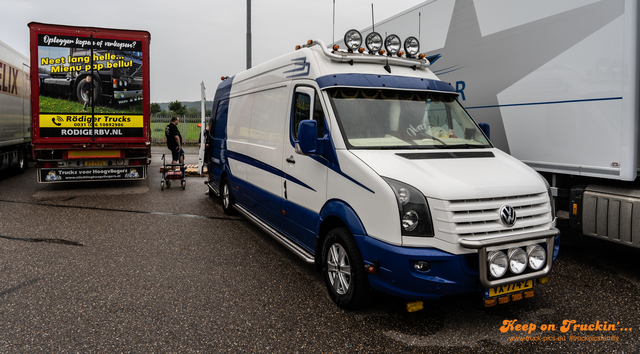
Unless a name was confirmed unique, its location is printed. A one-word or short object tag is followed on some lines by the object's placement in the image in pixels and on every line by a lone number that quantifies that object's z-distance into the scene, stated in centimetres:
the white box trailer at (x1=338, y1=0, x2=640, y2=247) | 456
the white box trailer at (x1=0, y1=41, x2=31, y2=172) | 1282
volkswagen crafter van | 351
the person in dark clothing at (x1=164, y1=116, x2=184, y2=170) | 1330
